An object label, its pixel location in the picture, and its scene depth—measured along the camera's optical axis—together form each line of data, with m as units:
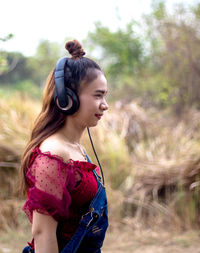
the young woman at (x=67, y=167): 1.47
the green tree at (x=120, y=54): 11.80
